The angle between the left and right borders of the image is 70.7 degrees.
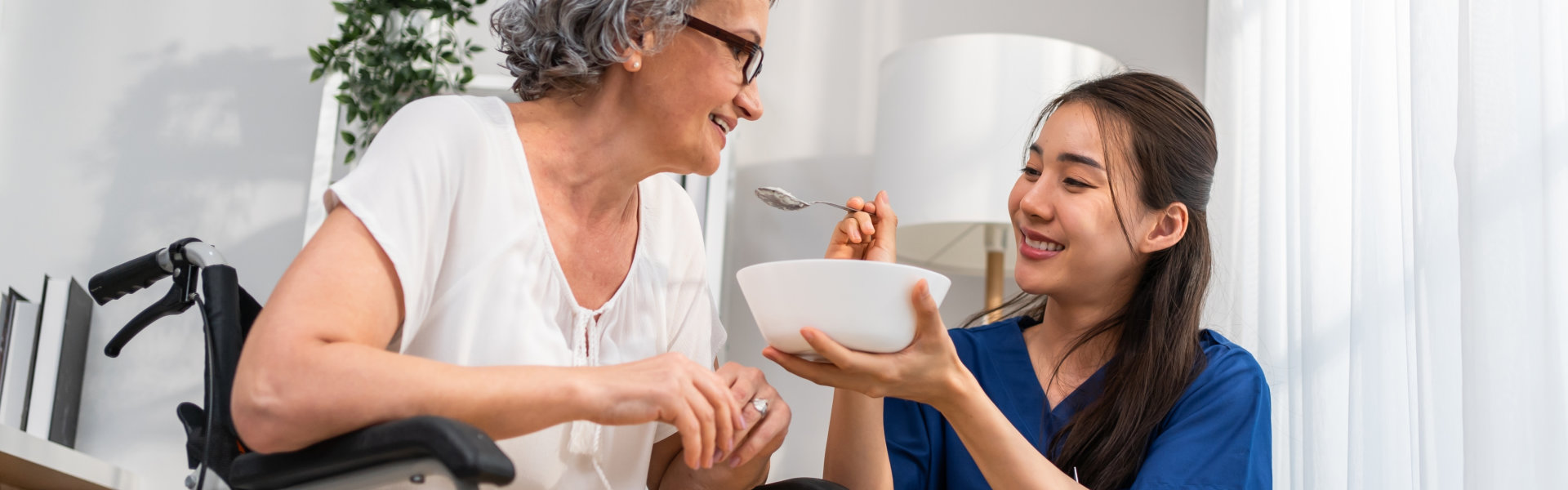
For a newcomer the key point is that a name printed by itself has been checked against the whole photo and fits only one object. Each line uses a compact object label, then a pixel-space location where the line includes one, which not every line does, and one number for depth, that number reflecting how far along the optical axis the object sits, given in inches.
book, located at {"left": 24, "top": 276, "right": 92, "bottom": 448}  77.0
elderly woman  32.8
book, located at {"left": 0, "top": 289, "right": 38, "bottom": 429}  73.2
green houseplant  80.7
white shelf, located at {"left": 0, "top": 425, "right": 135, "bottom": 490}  57.0
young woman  51.0
